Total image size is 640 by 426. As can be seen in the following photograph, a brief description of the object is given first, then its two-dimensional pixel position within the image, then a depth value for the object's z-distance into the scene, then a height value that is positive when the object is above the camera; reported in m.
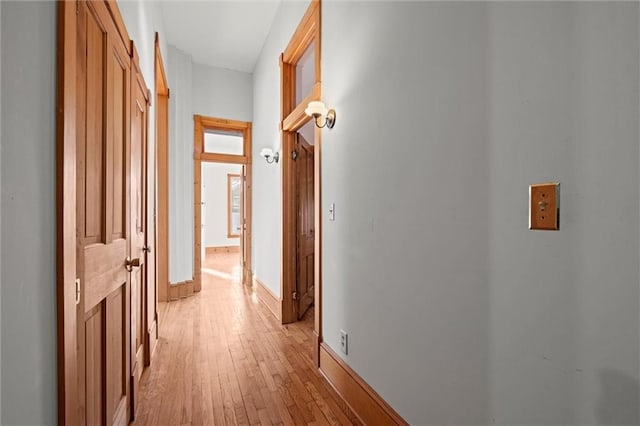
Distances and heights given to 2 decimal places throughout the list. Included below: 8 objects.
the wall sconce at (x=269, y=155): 3.53 +0.70
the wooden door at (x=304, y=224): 3.34 -0.14
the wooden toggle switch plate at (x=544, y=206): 0.78 +0.02
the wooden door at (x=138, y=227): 1.74 -0.10
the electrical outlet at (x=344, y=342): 1.90 -0.84
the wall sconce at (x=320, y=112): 2.13 +0.72
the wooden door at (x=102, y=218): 1.01 -0.02
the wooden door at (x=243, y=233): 4.81 -0.34
